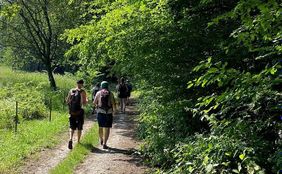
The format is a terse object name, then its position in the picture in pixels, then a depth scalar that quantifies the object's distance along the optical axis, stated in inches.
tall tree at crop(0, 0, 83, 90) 1019.9
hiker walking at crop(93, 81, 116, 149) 423.8
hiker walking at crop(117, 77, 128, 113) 740.6
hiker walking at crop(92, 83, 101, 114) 693.0
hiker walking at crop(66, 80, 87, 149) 426.4
